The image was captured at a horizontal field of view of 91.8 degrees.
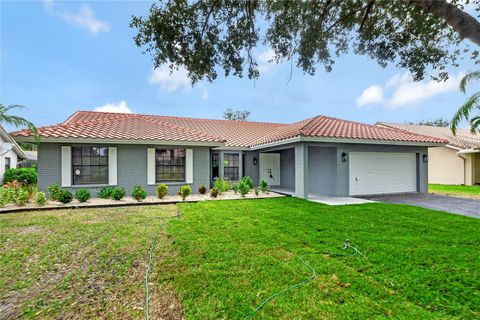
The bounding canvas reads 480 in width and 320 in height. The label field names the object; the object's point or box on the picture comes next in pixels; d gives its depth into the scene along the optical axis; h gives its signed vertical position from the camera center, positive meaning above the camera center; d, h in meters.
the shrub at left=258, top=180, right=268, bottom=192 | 12.09 -1.26
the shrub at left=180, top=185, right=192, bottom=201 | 10.36 -1.32
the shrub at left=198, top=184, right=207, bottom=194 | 11.76 -1.36
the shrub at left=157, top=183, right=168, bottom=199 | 10.45 -1.28
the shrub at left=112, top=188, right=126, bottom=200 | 9.72 -1.31
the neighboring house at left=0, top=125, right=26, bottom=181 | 18.94 +0.98
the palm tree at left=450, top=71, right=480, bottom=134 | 8.30 +2.08
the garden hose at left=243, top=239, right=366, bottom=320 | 2.72 -1.74
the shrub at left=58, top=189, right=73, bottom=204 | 9.14 -1.33
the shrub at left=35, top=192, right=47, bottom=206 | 8.74 -1.35
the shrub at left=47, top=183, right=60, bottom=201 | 9.30 -1.13
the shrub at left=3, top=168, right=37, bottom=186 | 18.08 -0.97
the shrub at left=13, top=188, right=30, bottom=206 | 8.83 -1.31
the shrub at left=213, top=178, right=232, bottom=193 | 12.07 -1.24
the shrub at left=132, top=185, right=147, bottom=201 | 9.80 -1.32
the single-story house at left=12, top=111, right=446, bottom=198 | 10.23 +0.32
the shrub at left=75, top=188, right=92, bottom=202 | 9.33 -1.30
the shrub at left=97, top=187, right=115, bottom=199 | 10.01 -1.30
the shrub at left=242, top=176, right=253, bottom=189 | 12.16 -1.04
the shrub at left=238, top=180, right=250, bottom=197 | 11.29 -1.28
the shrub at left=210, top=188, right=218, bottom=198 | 11.00 -1.47
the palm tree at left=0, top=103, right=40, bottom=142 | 9.25 +1.75
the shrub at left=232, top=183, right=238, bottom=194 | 12.09 -1.33
